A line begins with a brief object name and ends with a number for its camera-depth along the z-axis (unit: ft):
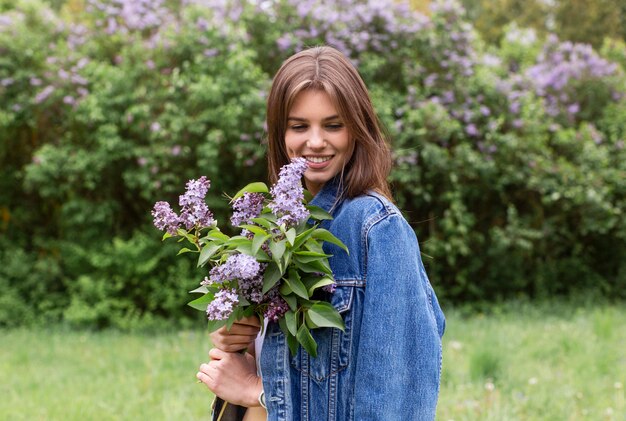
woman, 5.16
